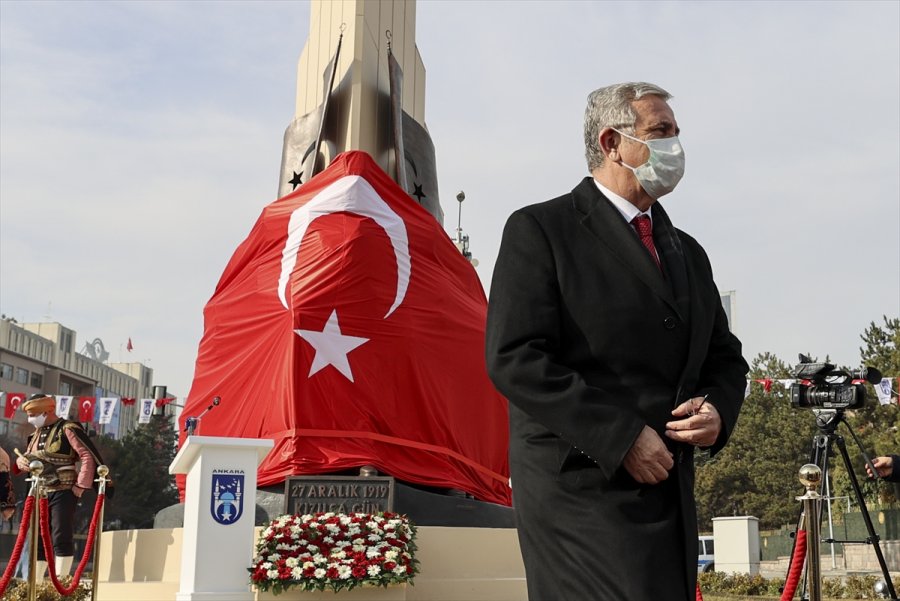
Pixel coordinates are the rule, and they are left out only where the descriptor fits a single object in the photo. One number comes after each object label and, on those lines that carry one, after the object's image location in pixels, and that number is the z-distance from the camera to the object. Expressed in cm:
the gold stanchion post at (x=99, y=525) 768
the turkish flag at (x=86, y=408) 1819
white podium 670
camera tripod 571
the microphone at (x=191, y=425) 881
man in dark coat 207
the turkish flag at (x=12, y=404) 1806
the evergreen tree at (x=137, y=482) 4216
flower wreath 675
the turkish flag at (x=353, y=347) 895
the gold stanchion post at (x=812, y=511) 432
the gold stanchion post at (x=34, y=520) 662
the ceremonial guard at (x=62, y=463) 952
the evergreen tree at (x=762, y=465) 3712
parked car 2490
